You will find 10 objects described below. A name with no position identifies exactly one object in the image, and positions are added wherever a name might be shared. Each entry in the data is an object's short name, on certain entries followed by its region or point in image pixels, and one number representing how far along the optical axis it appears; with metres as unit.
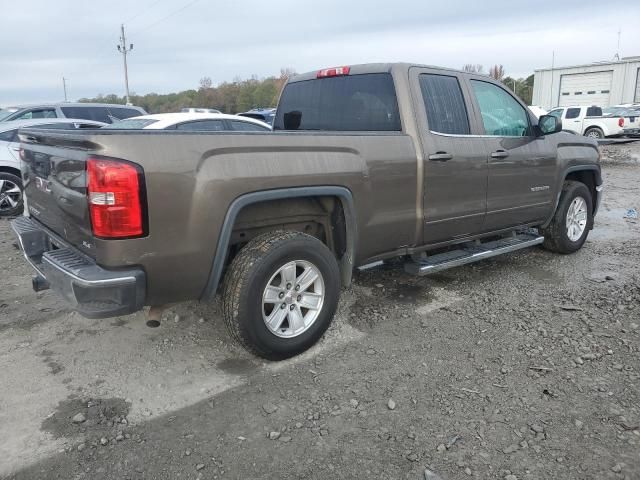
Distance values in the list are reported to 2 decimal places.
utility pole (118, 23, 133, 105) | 44.81
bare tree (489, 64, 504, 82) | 80.40
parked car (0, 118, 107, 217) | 7.95
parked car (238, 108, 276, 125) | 17.02
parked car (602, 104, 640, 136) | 23.03
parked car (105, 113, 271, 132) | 7.09
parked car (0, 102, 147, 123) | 10.32
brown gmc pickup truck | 2.70
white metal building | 41.16
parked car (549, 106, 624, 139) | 22.69
